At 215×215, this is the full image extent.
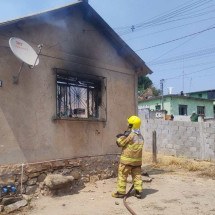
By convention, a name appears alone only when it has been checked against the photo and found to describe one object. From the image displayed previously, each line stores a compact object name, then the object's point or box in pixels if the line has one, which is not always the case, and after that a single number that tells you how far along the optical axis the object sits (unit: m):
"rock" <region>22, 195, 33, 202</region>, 5.00
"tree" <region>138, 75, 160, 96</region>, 33.02
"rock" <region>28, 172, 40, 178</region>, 5.29
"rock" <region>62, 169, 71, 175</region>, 5.78
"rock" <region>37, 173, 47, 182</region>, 5.42
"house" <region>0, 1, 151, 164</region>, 5.09
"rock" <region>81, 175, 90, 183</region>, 6.12
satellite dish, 4.62
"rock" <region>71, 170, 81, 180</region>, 5.91
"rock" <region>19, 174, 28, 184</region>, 5.18
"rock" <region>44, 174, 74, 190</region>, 5.24
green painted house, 20.86
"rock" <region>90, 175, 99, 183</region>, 6.28
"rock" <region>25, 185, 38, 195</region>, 5.24
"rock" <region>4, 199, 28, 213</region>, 4.55
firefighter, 5.29
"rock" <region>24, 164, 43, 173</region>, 5.24
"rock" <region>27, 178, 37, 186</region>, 5.28
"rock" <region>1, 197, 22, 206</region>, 4.68
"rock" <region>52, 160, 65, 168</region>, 5.63
